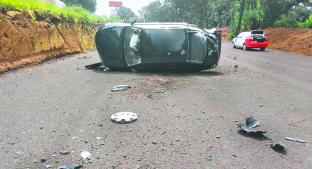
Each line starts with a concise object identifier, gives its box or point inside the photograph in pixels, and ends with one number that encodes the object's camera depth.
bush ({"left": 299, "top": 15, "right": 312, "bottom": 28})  22.05
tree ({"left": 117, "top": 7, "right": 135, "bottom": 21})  79.53
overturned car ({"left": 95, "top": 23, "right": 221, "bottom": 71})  8.22
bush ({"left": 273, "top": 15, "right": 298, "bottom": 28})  24.78
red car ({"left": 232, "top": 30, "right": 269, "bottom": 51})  18.37
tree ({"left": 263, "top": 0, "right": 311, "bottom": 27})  26.02
